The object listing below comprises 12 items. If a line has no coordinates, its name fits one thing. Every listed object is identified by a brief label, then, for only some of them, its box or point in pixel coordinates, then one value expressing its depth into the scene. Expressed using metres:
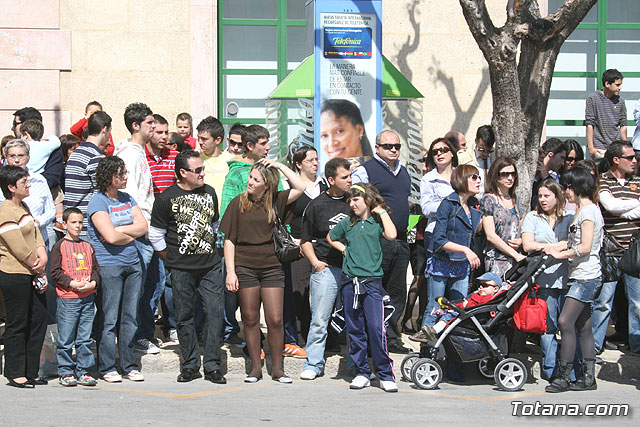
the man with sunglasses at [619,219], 18.09
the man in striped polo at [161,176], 18.22
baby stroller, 16.08
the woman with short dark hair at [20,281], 15.70
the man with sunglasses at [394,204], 18.09
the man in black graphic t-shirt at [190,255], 16.41
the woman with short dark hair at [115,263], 16.16
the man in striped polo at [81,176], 17.36
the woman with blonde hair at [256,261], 16.45
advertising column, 20.22
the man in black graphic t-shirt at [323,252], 16.69
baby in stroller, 16.22
